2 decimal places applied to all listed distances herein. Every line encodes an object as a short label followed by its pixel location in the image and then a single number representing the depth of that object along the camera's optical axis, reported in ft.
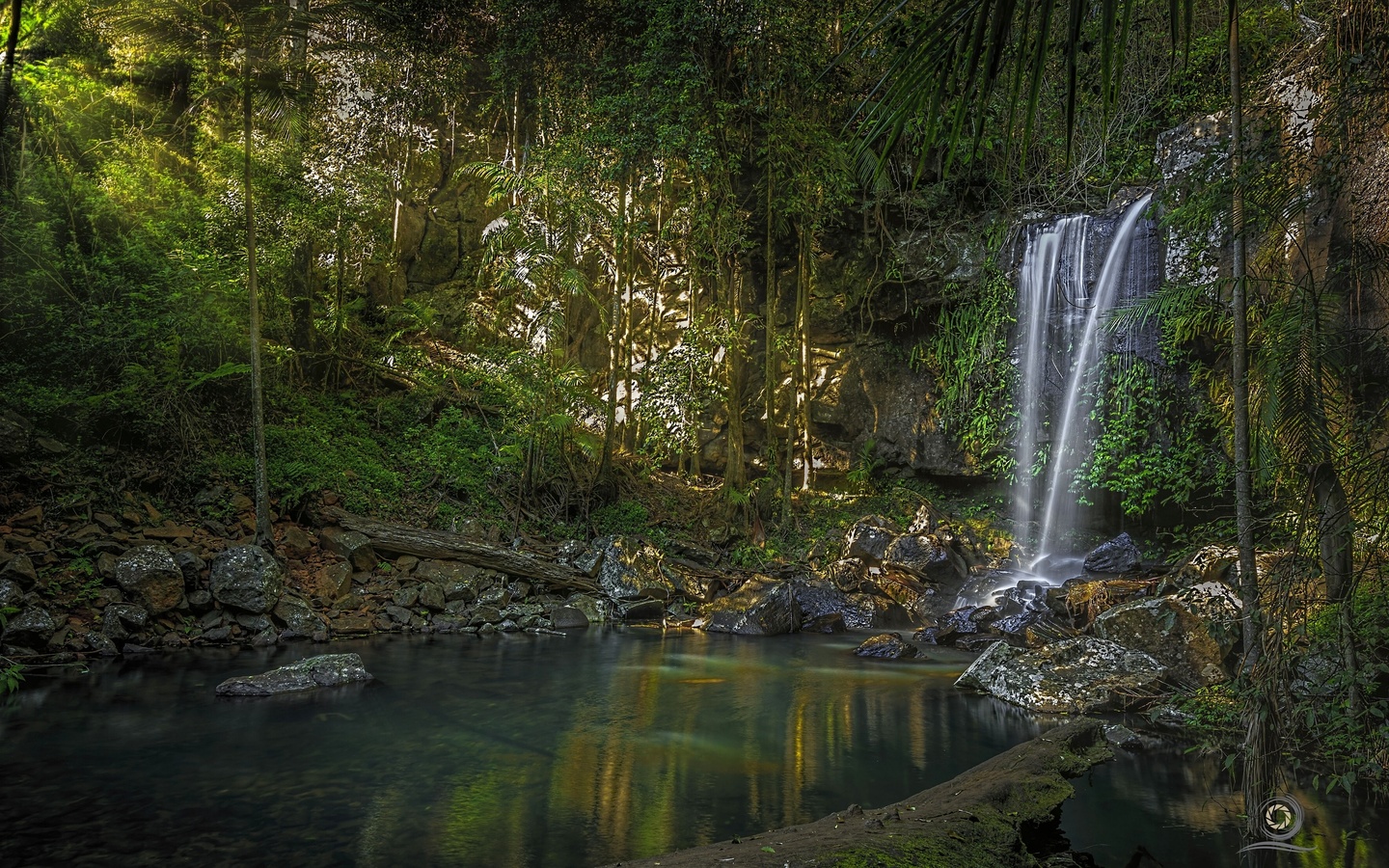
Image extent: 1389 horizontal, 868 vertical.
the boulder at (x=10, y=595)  26.66
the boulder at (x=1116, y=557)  40.91
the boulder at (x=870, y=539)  47.70
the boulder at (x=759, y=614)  39.91
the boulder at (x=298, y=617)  33.06
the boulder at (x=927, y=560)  45.88
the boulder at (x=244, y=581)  32.19
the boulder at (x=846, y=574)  45.06
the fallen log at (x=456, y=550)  39.50
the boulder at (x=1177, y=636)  24.99
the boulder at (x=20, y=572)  27.81
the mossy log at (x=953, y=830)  9.14
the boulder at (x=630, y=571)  43.91
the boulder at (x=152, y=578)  30.01
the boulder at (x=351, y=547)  37.91
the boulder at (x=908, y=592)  42.65
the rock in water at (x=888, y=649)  33.40
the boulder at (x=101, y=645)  28.02
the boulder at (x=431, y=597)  38.09
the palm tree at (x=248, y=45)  34.12
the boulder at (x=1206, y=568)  29.84
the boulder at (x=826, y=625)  40.68
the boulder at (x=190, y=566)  31.83
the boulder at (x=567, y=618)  39.55
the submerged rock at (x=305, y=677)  24.25
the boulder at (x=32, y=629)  26.50
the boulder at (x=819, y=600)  41.57
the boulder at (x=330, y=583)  35.37
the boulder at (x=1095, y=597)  33.55
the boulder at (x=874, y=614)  41.57
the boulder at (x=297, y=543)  36.78
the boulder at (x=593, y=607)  41.52
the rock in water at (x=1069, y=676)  24.00
